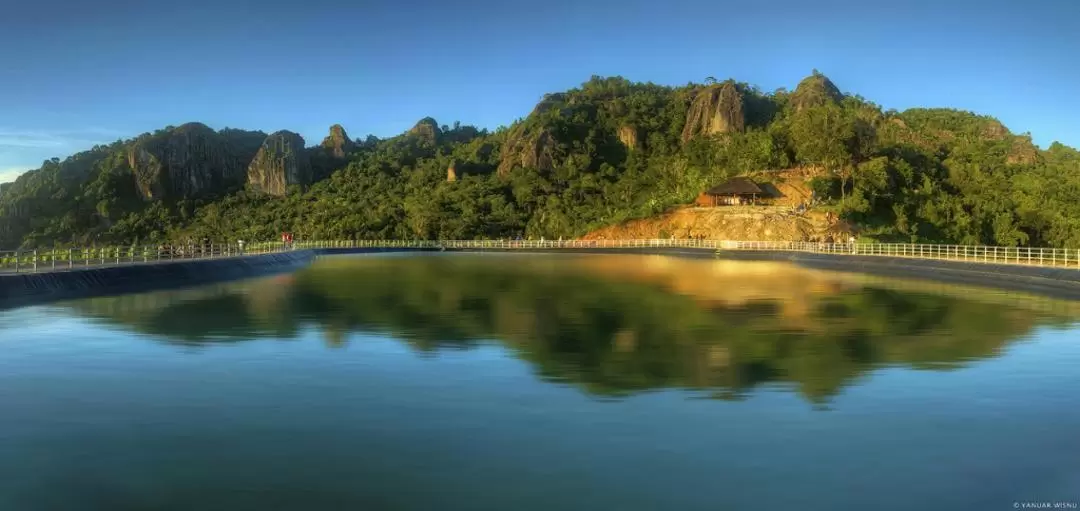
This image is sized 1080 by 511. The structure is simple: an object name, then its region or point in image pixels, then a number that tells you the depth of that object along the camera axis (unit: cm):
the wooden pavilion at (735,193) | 12312
